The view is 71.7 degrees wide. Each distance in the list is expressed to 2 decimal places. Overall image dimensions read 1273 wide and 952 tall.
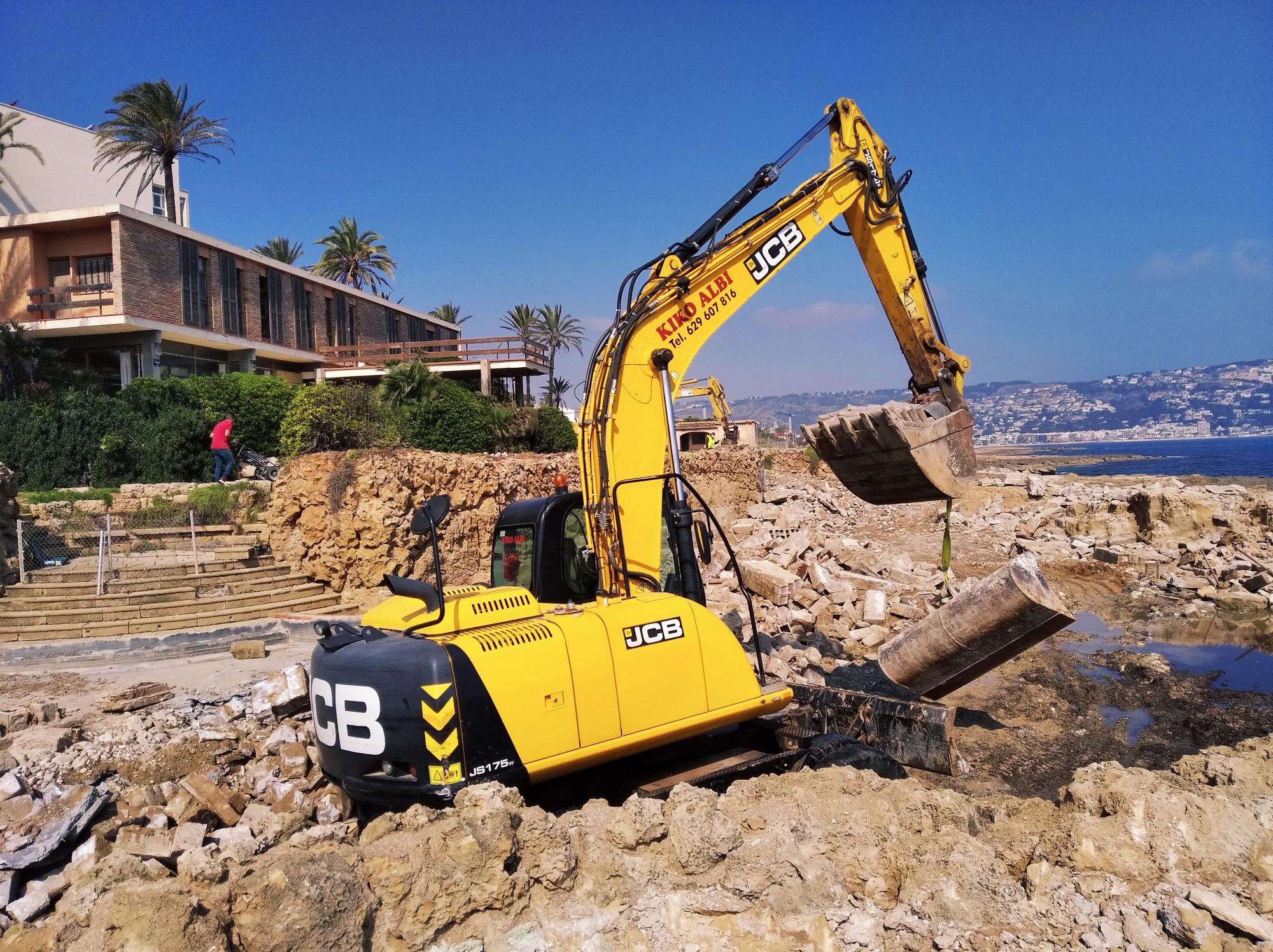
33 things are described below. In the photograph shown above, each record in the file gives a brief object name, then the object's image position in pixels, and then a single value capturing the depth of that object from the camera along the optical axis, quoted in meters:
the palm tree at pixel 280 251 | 45.59
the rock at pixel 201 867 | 4.04
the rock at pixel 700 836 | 4.57
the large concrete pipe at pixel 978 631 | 7.79
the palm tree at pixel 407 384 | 24.34
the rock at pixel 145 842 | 5.05
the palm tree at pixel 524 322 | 60.44
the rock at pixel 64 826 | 5.50
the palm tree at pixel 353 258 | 43.69
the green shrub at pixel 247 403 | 22.42
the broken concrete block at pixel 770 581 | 13.97
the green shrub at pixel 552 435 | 28.20
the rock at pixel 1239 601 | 14.92
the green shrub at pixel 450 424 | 22.84
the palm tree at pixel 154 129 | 30.23
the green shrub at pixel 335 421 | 20.12
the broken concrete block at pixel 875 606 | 13.16
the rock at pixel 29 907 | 4.85
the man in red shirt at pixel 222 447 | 18.95
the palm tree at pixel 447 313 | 53.44
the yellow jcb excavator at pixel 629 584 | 5.08
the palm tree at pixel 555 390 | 50.66
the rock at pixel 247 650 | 11.52
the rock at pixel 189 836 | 5.46
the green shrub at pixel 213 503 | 17.33
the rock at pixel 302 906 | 3.66
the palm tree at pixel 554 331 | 61.78
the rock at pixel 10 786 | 6.43
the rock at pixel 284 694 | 8.37
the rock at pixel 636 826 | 4.73
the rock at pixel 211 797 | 6.34
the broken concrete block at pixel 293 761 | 7.12
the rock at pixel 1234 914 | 3.85
